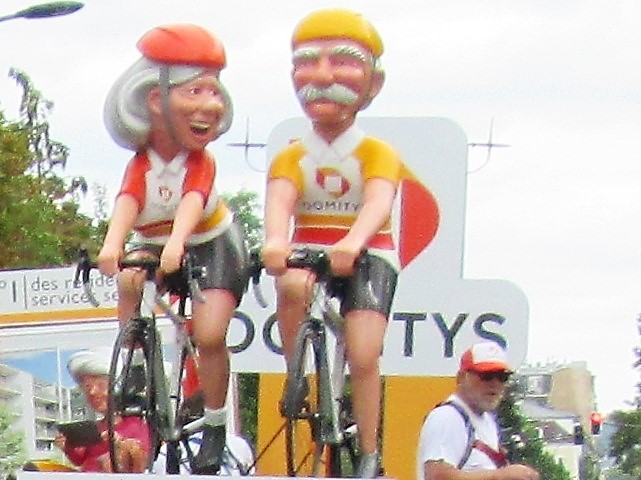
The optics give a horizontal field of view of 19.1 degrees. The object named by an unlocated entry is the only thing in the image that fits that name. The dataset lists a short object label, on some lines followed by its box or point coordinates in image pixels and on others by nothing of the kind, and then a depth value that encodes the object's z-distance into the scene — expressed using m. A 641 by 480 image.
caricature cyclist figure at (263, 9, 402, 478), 6.74
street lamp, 14.85
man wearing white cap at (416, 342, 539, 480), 6.70
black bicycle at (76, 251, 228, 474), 6.75
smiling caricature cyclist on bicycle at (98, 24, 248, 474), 6.79
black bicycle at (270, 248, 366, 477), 6.58
